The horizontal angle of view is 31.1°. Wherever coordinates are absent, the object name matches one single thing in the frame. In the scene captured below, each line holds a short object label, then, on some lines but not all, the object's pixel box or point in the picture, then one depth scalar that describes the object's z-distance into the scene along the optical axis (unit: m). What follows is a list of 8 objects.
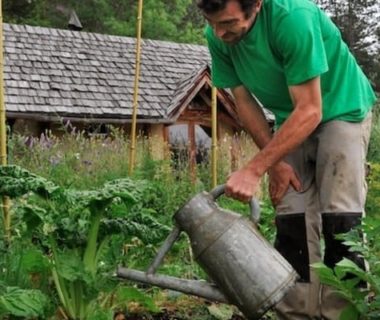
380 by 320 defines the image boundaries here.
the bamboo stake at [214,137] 3.99
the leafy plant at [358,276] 2.09
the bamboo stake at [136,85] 4.05
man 2.20
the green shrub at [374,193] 4.65
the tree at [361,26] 32.00
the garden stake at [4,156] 3.08
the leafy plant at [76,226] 2.53
